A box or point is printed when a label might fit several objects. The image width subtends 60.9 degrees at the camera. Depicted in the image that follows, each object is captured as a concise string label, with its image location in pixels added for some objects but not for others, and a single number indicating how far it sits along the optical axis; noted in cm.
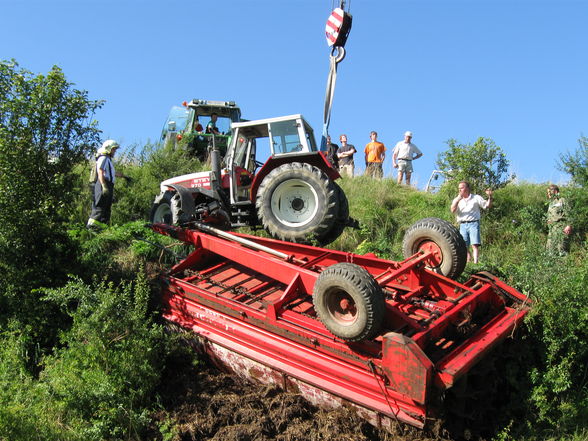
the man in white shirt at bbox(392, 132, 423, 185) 1249
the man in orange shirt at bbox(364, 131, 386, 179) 1302
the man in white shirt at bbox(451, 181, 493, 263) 812
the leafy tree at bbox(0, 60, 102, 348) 586
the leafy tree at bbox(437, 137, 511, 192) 1041
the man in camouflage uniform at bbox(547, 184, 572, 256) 805
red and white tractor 652
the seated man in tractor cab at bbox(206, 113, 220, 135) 1430
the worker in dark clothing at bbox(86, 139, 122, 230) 785
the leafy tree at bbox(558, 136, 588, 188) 988
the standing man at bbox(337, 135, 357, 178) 1345
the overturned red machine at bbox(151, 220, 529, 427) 423
